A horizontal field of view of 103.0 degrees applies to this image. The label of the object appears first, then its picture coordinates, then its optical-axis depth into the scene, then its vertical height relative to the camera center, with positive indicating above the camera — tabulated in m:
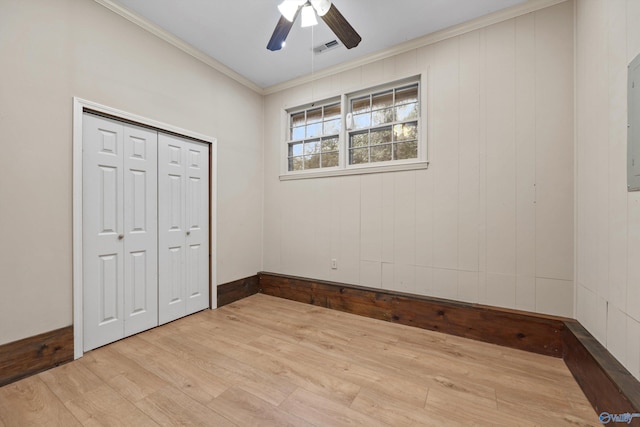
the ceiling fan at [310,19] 1.84 +1.45
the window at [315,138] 3.36 +1.00
